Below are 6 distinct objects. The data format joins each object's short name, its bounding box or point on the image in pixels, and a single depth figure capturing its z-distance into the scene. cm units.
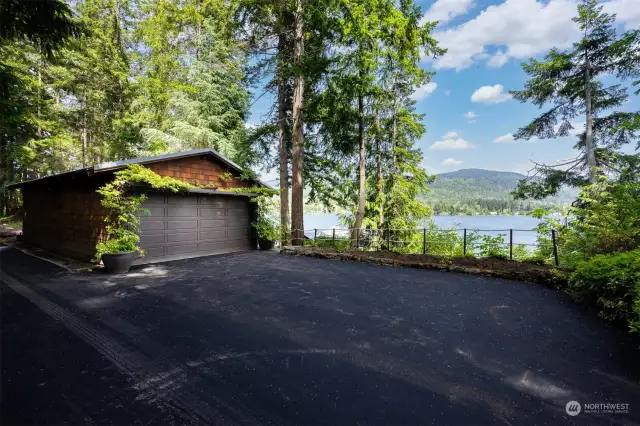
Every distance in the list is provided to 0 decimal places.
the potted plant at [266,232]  1012
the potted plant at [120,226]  642
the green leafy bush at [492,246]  738
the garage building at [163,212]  750
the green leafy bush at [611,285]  349
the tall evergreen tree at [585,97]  971
